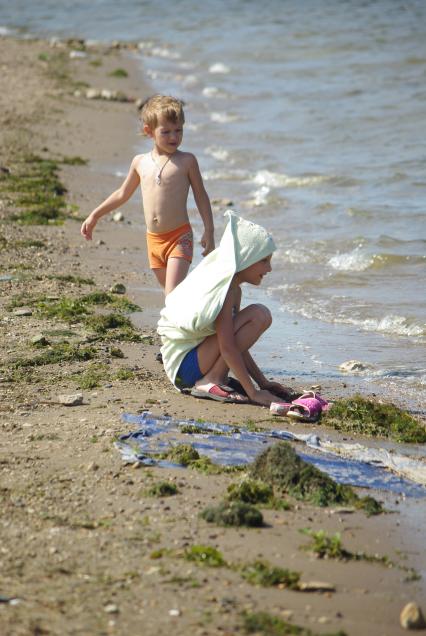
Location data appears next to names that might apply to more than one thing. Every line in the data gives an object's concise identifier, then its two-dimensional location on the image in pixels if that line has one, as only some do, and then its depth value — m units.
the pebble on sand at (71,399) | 11.16
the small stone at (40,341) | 13.07
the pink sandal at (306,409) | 11.12
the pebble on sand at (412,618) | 7.14
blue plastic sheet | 9.57
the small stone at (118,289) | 16.16
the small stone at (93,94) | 38.97
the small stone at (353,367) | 13.40
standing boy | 13.26
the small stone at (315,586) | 7.43
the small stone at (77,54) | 51.28
